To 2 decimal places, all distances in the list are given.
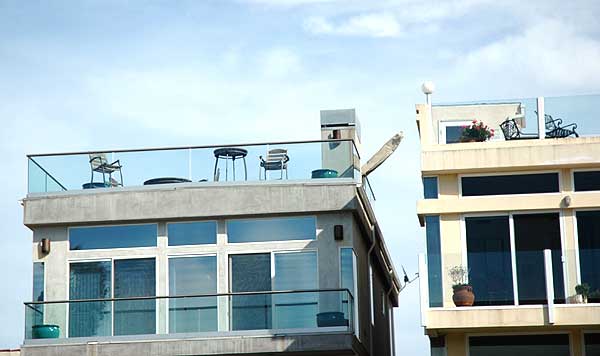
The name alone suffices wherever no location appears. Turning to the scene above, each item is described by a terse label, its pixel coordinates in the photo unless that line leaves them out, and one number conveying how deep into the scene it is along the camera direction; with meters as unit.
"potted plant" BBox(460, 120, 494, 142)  33.97
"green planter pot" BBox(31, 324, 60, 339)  34.81
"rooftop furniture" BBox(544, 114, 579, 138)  33.94
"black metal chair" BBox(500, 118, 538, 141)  34.12
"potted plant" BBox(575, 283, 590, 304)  32.06
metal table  35.88
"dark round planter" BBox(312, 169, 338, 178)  35.62
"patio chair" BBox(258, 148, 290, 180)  35.75
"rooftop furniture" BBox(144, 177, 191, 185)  36.03
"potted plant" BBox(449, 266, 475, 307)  32.31
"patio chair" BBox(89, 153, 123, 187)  36.34
